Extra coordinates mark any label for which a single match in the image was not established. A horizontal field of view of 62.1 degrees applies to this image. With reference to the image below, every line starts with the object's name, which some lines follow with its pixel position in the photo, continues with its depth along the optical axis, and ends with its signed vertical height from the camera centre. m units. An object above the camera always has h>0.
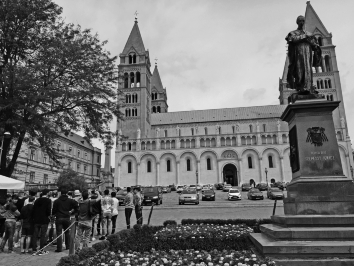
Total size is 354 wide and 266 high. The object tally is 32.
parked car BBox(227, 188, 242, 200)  32.78 -0.54
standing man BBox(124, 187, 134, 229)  12.90 -0.52
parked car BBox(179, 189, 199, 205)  27.64 -0.65
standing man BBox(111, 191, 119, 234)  12.07 -0.63
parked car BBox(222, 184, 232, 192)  48.34 +0.37
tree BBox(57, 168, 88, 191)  50.03 +2.28
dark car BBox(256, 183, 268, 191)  47.17 +0.39
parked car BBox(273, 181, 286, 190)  47.54 +0.73
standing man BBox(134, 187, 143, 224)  14.05 -0.47
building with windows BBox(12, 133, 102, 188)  48.28 +6.23
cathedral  65.81 +11.40
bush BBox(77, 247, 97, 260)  5.46 -1.12
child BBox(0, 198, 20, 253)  9.45 -0.93
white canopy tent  9.52 +0.37
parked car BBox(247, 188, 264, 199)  32.57 -0.58
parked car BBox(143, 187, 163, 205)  27.48 -0.41
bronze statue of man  8.41 +3.87
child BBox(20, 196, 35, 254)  9.60 -0.88
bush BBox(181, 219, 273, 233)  10.22 -1.15
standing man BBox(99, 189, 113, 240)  11.66 -0.61
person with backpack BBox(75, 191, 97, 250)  9.79 -0.83
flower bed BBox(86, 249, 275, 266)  4.95 -1.20
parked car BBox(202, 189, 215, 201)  32.81 -0.49
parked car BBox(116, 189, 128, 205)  29.20 -0.55
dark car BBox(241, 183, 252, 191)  47.89 +0.45
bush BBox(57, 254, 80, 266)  4.85 -1.12
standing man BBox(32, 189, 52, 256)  9.30 -0.68
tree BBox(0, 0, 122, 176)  14.05 +5.85
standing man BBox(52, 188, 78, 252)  9.48 -0.52
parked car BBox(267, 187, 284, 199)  31.96 -0.42
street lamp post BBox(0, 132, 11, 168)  13.52 +2.79
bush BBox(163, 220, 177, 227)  11.15 -1.18
